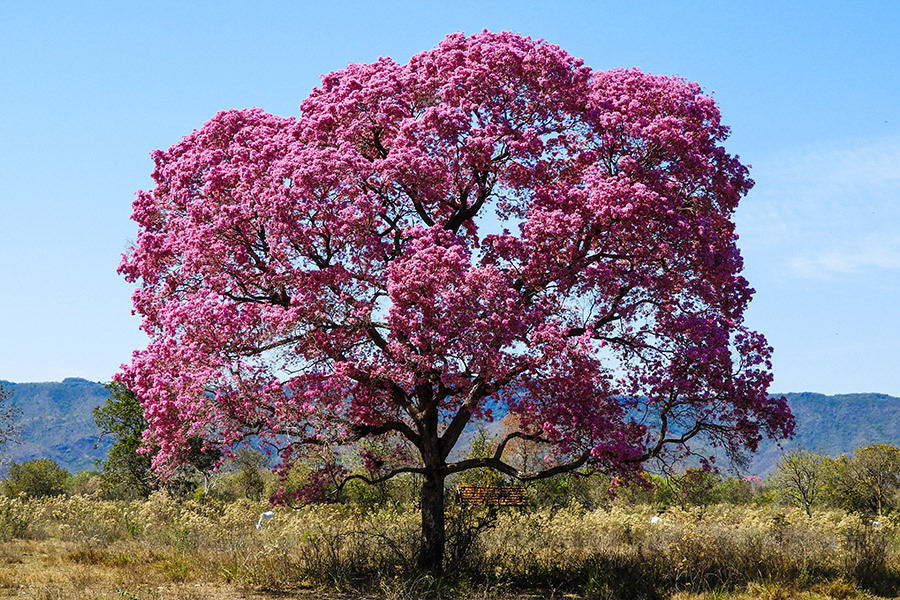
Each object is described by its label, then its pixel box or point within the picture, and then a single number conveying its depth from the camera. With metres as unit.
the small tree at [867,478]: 54.34
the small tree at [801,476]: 56.09
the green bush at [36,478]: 72.68
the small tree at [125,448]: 53.06
